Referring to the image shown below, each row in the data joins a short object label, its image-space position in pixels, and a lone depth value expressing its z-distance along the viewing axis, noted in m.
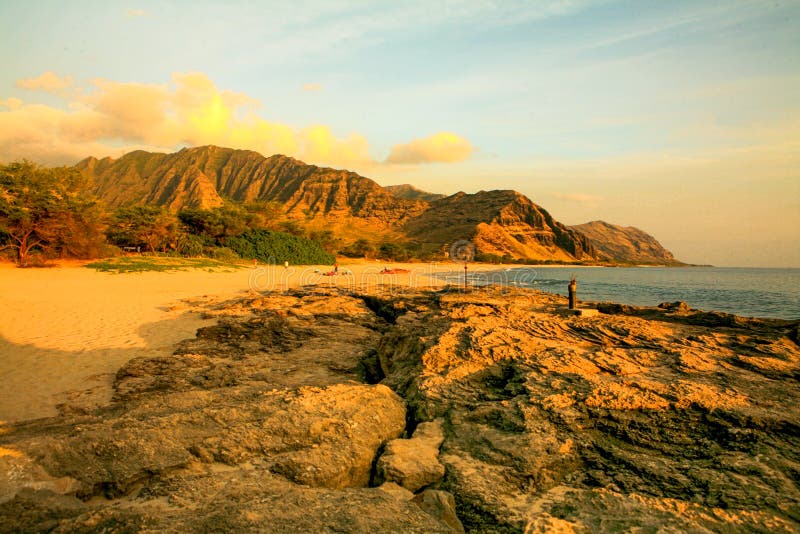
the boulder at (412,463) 2.81
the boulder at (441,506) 2.39
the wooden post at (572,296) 11.01
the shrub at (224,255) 38.41
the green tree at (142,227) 37.59
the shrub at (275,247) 41.69
